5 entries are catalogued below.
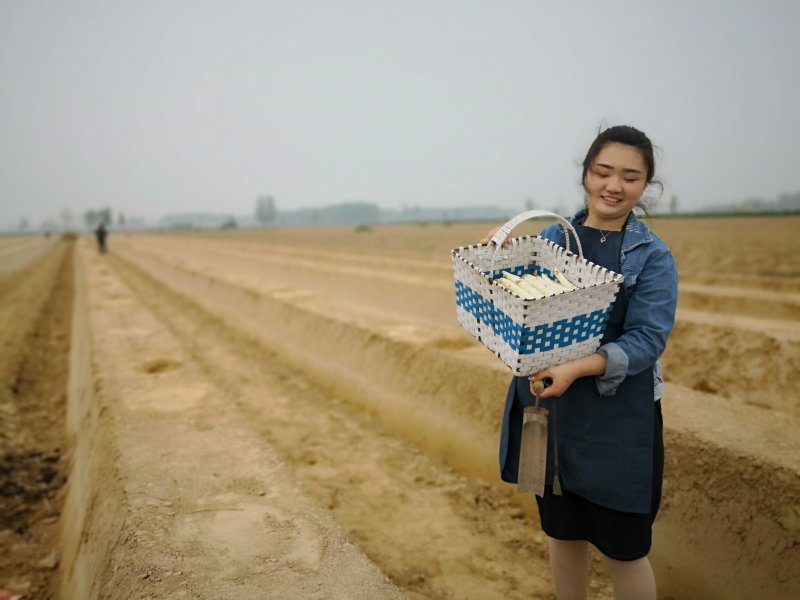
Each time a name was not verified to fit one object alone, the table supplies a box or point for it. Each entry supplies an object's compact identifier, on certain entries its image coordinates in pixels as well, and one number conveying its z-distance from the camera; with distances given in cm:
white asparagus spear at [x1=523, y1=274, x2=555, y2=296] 159
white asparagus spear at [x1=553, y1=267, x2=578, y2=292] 163
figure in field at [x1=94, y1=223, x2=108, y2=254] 2739
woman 154
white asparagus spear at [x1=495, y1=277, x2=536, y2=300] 157
